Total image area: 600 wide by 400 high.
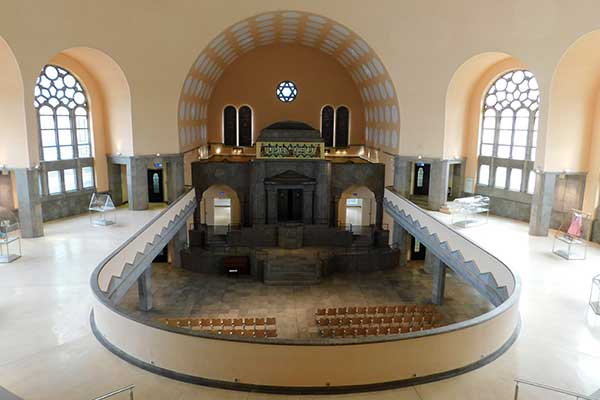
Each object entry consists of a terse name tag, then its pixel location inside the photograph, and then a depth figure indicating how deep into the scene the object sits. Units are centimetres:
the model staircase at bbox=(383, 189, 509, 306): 1309
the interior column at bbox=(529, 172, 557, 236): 1866
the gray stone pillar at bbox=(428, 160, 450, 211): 2231
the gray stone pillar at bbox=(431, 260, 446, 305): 1936
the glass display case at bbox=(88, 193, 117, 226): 1866
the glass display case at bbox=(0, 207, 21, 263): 1506
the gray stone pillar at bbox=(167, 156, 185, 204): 2303
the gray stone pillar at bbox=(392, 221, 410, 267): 2480
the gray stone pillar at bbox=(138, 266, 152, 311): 1828
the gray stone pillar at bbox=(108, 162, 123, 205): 2311
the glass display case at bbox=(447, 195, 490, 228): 1930
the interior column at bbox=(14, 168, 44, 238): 1709
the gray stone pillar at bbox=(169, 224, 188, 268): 2391
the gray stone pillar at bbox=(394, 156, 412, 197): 2333
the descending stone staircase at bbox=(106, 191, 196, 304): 1255
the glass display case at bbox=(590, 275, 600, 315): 1202
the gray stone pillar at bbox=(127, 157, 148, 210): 2170
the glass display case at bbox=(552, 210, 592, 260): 1617
